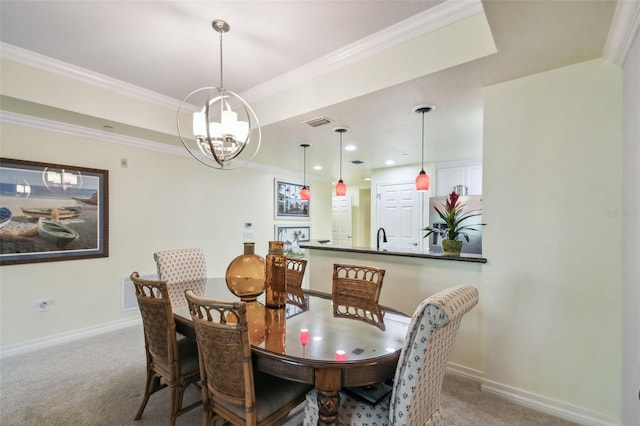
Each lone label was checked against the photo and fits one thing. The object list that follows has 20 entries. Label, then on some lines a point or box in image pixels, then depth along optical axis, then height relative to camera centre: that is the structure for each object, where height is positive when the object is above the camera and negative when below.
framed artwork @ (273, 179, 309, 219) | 5.80 +0.21
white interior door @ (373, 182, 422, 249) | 5.31 -0.04
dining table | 1.27 -0.68
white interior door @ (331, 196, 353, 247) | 7.99 -0.29
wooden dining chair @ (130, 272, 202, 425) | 1.70 -0.90
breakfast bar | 2.43 -0.64
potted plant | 2.55 -0.17
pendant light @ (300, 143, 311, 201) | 4.53 +0.31
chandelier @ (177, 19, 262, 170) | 2.10 +0.62
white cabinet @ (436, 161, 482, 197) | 4.81 +0.62
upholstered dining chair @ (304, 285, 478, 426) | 1.12 -0.69
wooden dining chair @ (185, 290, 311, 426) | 1.29 -0.83
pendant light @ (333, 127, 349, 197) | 4.07 +0.33
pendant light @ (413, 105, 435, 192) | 3.03 +0.32
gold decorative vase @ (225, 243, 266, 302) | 2.01 -0.46
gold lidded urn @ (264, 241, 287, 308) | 1.94 -0.45
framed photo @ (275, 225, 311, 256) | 5.85 -0.51
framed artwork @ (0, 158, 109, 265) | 2.85 +0.00
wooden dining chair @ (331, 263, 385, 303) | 2.17 -0.61
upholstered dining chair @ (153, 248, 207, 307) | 2.54 -0.56
